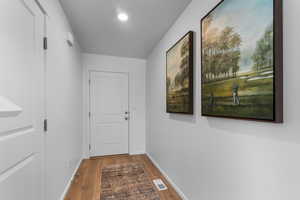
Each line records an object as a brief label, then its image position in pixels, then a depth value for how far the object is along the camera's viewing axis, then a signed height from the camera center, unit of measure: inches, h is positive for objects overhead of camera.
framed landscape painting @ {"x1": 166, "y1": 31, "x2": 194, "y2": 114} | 66.6 +11.8
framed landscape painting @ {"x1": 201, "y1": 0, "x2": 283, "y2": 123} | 32.8 +10.7
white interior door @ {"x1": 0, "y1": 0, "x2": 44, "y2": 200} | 34.4 +1.1
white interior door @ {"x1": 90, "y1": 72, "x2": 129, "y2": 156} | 135.0 -13.4
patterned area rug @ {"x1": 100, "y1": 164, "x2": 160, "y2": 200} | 76.6 -51.1
